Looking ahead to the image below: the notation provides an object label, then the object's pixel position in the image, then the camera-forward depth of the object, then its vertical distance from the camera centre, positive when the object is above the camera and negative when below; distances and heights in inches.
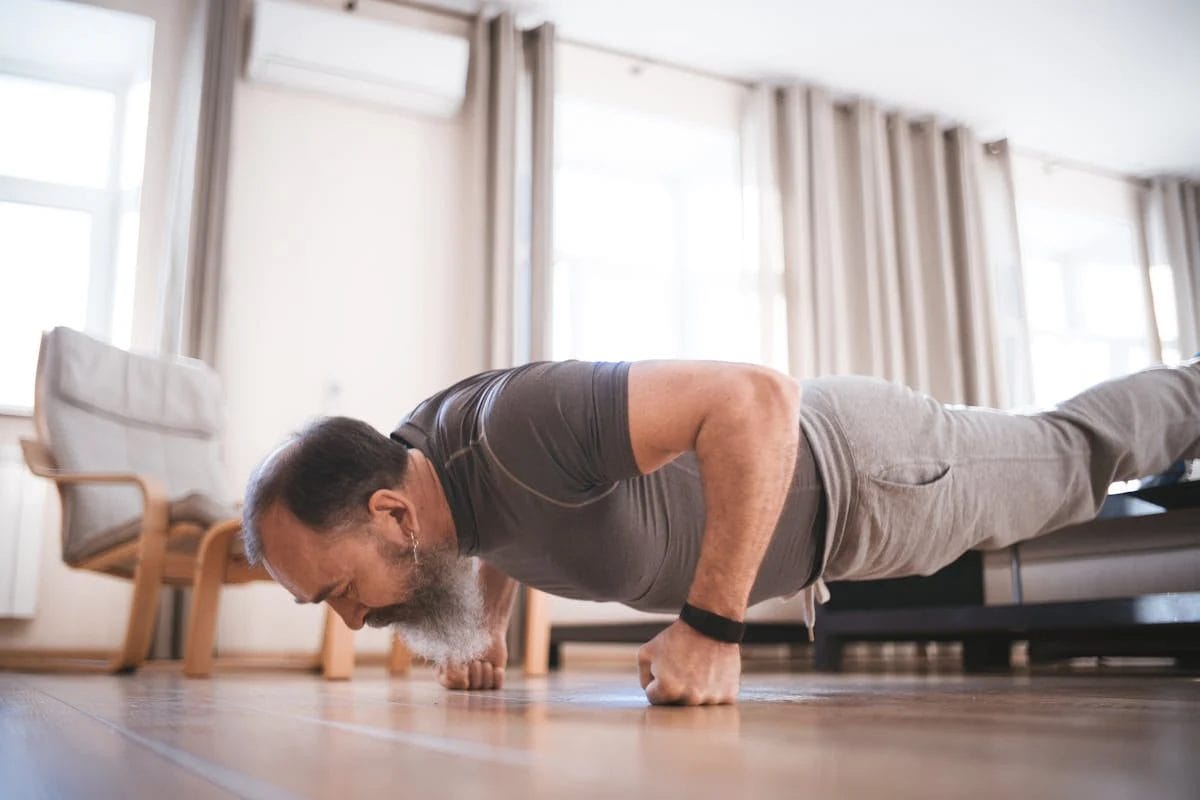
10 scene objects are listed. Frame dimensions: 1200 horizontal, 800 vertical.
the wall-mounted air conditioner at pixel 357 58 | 173.9 +89.8
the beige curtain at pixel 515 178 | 183.6 +74.3
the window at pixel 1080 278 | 263.9 +84.8
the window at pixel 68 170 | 172.2 +72.0
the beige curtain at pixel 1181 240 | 266.7 +91.6
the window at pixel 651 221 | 209.6 +78.5
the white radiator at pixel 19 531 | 148.9 +12.2
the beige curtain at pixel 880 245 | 217.0 +75.7
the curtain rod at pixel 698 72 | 194.7 +106.9
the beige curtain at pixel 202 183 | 161.0 +64.4
